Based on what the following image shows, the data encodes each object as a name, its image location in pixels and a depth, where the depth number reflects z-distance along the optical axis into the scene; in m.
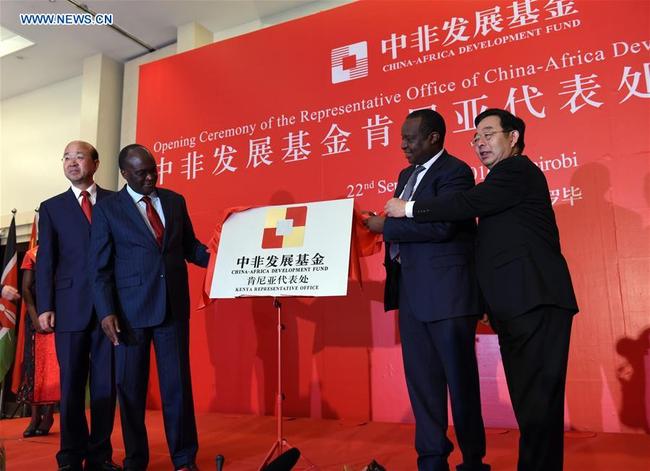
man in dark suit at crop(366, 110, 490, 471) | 1.79
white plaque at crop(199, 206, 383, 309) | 2.31
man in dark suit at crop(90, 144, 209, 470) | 2.14
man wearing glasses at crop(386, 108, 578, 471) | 1.57
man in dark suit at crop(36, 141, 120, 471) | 2.23
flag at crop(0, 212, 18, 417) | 4.45
